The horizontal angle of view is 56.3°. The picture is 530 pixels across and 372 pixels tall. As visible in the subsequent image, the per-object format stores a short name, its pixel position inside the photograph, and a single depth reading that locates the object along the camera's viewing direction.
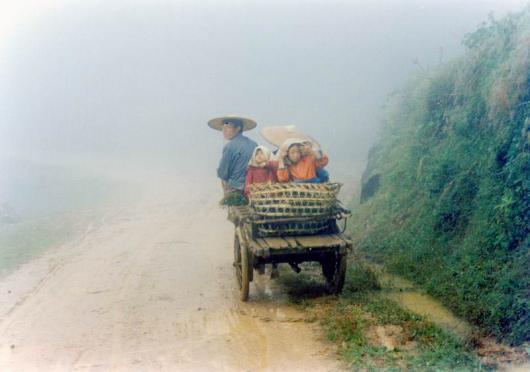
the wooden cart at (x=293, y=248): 6.02
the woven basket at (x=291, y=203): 5.95
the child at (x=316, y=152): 6.71
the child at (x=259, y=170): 6.99
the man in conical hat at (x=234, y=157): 8.09
